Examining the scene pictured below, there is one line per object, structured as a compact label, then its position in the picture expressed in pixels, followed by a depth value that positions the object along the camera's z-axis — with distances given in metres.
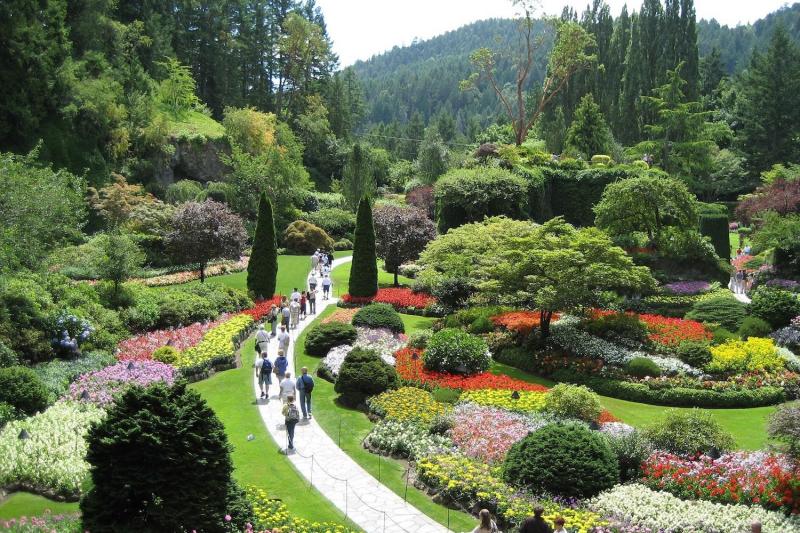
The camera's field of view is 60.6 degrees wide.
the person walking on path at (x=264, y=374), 18.78
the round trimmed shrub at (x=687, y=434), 14.45
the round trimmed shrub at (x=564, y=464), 12.89
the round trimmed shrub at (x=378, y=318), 26.06
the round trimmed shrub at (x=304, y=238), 44.41
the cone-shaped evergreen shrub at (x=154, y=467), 9.88
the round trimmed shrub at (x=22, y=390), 16.06
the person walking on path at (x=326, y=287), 32.50
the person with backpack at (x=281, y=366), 19.91
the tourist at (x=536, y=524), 9.29
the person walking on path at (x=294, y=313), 27.15
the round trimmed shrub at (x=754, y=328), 24.34
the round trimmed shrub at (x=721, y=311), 26.02
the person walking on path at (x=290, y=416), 15.29
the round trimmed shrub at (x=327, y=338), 23.66
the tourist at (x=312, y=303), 30.25
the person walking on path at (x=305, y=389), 17.33
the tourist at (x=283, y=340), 22.32
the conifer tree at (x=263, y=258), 30.16
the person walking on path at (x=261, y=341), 21.83
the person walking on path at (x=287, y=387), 17.41
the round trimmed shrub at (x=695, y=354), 21.58
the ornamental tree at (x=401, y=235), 34.44
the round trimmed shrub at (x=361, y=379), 18.83
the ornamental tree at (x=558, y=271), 22.70
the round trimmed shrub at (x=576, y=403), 16.86
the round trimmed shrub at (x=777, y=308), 24.97
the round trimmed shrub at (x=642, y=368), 20.91
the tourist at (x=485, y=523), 9.12
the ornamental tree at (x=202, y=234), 31.95
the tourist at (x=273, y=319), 25.77
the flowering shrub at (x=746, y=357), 21.09
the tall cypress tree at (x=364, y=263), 31.70
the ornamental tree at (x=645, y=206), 31.56
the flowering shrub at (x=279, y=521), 11.45
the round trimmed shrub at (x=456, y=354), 21.02
